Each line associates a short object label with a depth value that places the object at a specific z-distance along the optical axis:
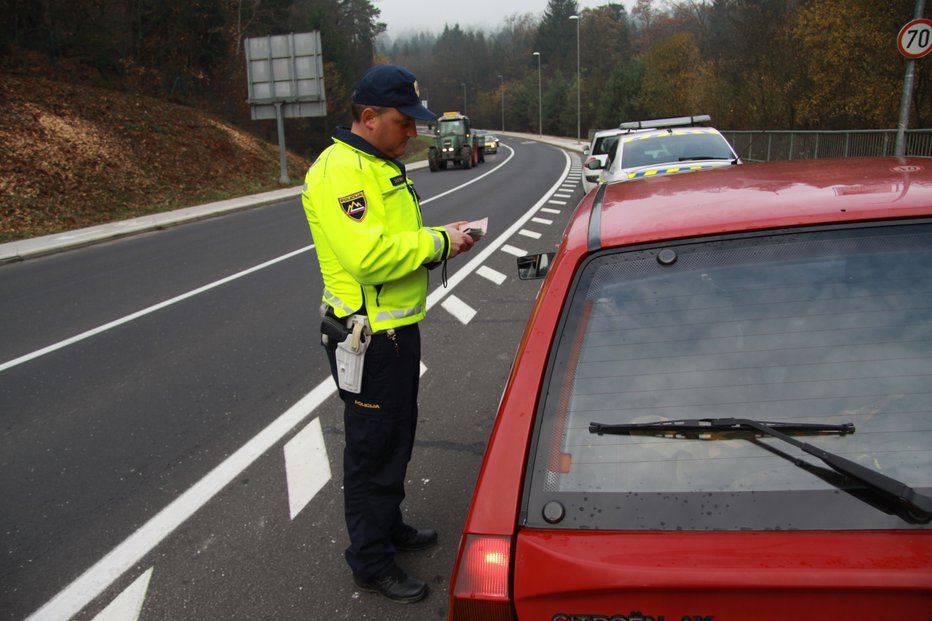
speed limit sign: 12.56
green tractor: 34.09
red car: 1.45
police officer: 2.58
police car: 10.83
